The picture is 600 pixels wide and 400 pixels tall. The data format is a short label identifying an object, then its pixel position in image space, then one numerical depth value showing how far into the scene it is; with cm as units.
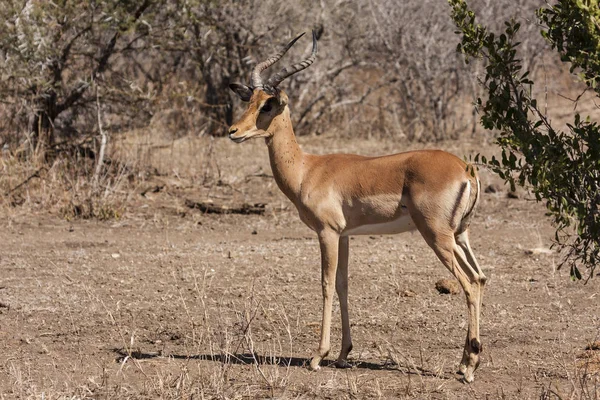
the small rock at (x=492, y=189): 2586
